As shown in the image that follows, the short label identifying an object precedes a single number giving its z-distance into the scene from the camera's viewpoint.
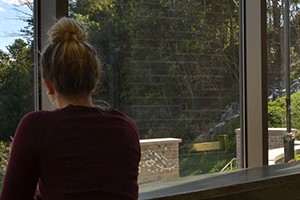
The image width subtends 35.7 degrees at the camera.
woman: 1.11
